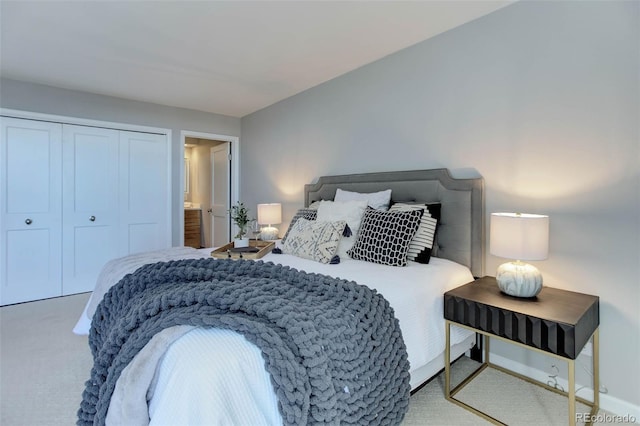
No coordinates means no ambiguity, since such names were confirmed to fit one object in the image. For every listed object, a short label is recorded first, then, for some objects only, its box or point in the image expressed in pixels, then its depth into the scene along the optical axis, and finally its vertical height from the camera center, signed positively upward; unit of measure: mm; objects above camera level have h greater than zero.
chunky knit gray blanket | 975 -431
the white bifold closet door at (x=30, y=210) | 3293 -8
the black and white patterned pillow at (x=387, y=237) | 2041 -177
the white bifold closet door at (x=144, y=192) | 3982 +224
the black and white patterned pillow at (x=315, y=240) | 2207 -218
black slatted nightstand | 1391 -530
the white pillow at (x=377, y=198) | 2533 +103
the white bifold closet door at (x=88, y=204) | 3625 +69
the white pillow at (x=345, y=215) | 2352 -34
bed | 908 -444
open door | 4938 +266
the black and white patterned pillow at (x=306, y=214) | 2813 -35
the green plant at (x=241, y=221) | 2791 -99
